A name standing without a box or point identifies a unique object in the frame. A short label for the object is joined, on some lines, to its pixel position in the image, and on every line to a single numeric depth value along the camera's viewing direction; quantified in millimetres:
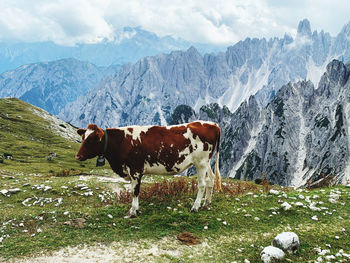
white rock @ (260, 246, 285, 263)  7369
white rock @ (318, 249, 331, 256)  7560
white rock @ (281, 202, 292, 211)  11270
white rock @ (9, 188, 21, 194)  16431
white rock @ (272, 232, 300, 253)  7840
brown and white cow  11391
